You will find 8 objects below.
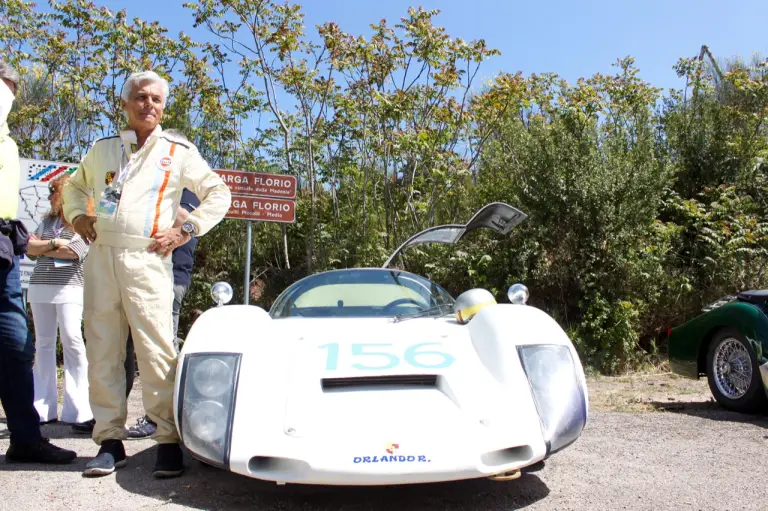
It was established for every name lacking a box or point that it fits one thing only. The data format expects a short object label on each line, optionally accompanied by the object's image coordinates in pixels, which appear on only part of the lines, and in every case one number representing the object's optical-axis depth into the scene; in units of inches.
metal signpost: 314.0
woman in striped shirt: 183.9
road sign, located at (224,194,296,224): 313.7
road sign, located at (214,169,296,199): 314.5
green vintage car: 192.5
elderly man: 135.6
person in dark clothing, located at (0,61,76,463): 137.9
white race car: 106.2
